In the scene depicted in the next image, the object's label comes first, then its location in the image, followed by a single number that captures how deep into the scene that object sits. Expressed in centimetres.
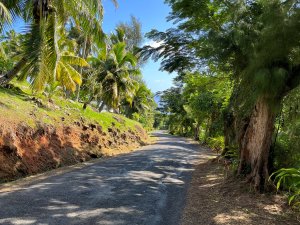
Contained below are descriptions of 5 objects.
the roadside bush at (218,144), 1425
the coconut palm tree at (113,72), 2077
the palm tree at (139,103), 3306
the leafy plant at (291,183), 524
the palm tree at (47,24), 709
